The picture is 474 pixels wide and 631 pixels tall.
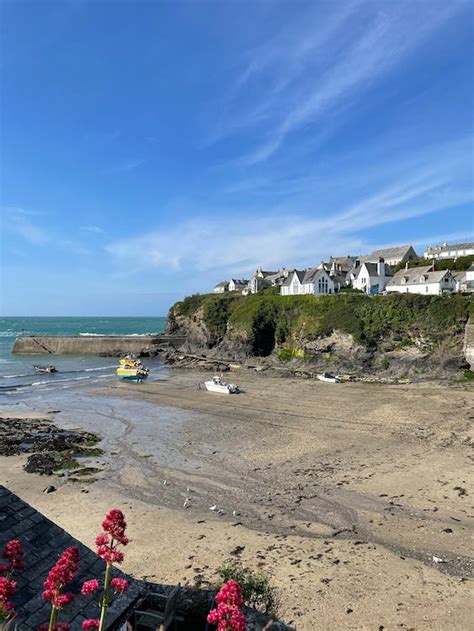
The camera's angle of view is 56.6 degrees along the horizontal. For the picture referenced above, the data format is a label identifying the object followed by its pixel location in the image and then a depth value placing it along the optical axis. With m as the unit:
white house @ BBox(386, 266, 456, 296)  54.06
